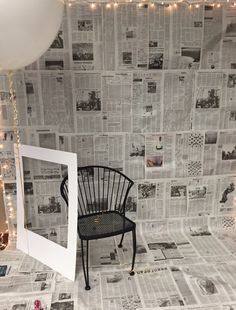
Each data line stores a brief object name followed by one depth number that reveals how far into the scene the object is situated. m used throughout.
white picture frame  1.70
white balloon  1.13
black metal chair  1.90
